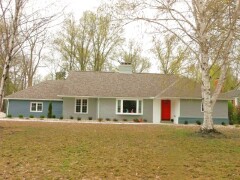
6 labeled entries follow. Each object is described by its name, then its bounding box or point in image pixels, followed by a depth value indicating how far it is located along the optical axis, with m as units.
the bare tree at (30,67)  42.72
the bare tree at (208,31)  14.49
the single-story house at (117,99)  28.72
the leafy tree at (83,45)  44.56
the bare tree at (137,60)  49.56
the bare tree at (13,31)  16.53
